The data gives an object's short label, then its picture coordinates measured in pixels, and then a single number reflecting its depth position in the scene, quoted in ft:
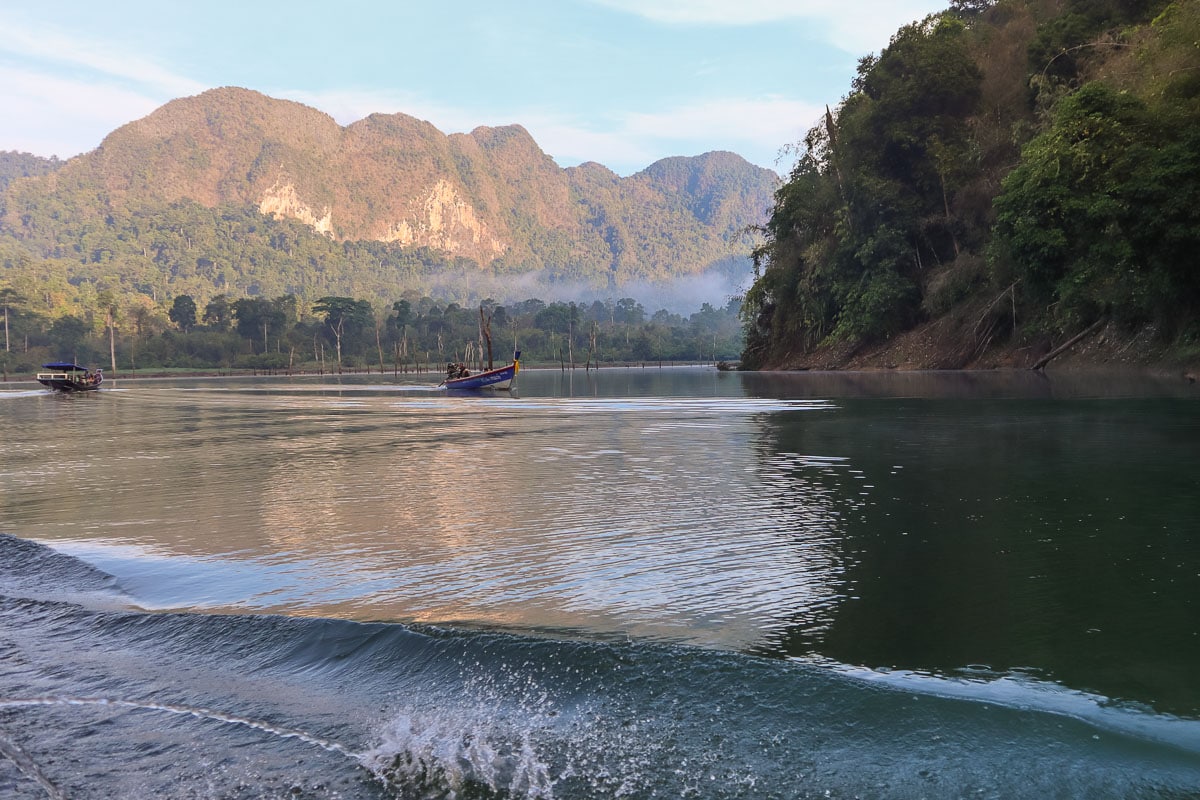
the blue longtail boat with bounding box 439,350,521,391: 229.66
